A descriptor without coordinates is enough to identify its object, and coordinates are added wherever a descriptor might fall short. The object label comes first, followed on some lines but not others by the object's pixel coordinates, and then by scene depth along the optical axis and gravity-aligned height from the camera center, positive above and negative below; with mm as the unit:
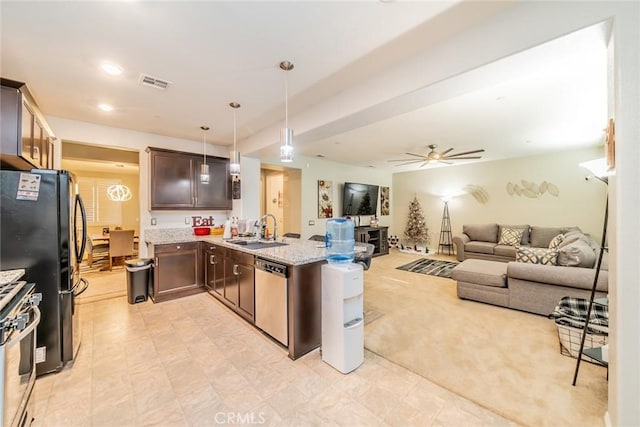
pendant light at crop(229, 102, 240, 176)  3015 +774
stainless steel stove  1118 -717
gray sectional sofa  2868 -841
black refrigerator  1900 -245
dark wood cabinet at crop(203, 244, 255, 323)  2760 -814
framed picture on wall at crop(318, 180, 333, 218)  6293 +387
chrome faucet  3338 -298
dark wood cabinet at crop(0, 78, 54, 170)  1824 +708
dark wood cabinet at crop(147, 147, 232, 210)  3824 +545
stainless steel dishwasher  2266 -832
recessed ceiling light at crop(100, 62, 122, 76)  2162 +1328
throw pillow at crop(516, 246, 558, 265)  3199 -583
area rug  5155 -1235
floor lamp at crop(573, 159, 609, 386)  1762 +289
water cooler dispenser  2006 -860
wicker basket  2188 -1177
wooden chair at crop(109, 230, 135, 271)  5304 -630
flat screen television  6816 +423
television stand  6574 -654
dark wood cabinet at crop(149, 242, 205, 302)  3486 -832
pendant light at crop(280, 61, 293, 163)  2268 +665
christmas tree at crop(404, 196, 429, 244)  7652 -398
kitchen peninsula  2207 -728
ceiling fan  5005 +1282
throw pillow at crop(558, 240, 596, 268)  2992 -547
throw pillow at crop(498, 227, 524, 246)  5699 -548
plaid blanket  2180 -1011
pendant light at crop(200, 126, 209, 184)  3495 +667
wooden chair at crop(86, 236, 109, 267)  5430 -770
